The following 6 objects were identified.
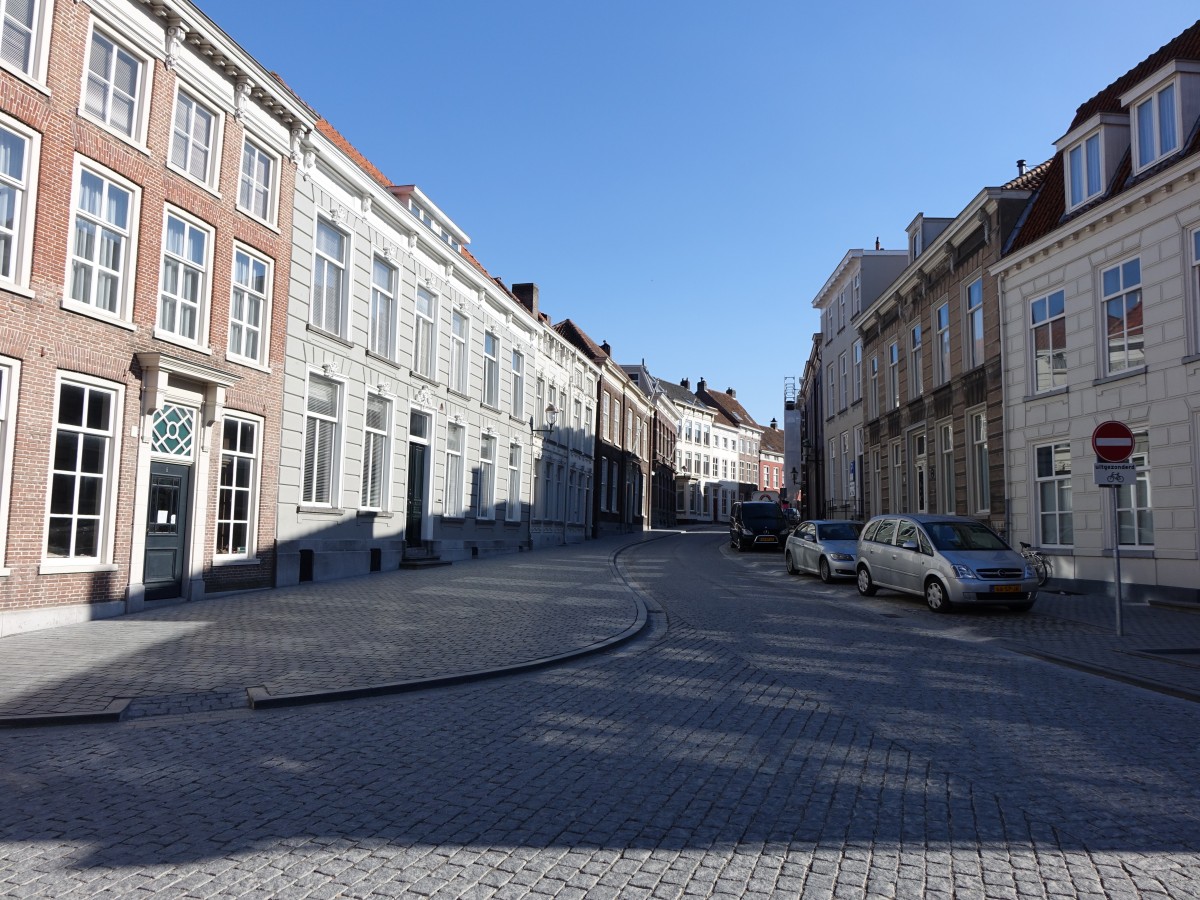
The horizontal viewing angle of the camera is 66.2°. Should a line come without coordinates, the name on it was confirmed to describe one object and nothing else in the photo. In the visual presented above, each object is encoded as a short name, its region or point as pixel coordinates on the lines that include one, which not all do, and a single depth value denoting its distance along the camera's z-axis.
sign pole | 11.99
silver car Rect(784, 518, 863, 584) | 20.80
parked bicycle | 18.77
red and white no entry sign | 12.20
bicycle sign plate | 12.17
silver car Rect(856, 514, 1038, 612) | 14.59
